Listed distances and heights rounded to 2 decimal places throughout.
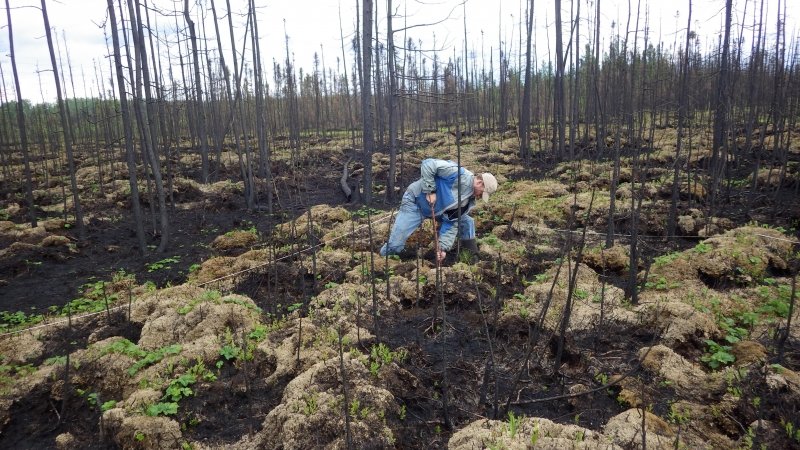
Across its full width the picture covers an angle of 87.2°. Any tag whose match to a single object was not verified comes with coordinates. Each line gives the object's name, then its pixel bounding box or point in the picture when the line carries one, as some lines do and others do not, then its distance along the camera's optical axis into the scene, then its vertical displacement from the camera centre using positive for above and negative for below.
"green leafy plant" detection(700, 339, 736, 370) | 3.43 -1.83
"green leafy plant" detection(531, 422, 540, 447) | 2.30 -1.60
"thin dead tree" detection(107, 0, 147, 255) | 6.98 +0.54
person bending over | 5.94 -0.80
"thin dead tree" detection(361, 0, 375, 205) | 9.93 +1.36
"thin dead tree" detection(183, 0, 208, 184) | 10.69 +1.72
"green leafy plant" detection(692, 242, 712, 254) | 5.66 -1.54
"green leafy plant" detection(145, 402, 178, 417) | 2.96 -1.75
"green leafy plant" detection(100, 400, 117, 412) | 3.11 -1.78
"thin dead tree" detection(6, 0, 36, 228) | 9.52 +0.63
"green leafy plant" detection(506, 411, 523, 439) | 2.40 -1.63
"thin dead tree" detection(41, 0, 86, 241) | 8.69 -0.03
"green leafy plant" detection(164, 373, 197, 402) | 3.18 -1.75
